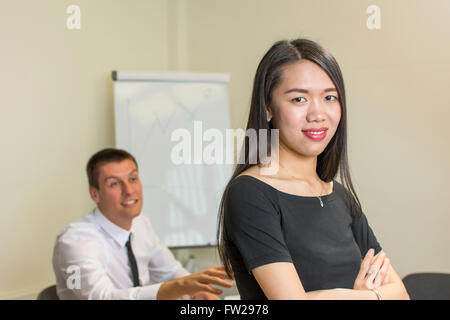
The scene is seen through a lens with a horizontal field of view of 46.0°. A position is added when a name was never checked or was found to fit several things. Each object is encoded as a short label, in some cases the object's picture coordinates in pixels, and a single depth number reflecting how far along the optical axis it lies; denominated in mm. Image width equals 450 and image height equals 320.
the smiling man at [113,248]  2201
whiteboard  3580
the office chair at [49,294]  2300
